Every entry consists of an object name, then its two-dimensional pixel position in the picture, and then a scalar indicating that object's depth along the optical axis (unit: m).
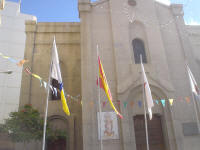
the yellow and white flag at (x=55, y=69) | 8.39
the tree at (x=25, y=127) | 11.45
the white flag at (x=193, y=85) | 10.90
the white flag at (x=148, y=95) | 10.18
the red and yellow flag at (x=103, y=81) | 9.97
